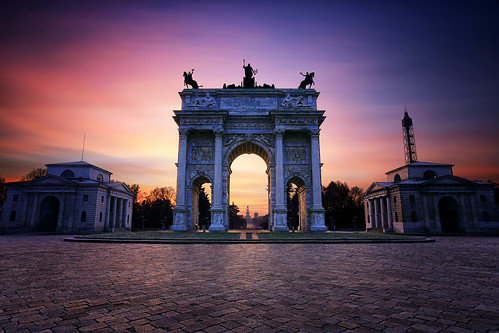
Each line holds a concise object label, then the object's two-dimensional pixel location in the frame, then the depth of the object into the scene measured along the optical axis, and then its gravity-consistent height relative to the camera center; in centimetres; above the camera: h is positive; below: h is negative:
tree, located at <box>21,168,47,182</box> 6412 +1015
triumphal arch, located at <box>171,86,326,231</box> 3353 +978
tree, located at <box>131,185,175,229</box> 7081 +85
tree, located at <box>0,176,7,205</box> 6222 +606
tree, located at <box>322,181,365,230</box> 6444 +195
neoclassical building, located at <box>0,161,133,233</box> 4203 +193
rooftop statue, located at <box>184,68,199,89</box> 3680 +1828
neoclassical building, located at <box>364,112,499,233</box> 3784 +159
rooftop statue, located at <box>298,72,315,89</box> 3700 +1856
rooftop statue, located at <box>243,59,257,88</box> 3819 +1959
